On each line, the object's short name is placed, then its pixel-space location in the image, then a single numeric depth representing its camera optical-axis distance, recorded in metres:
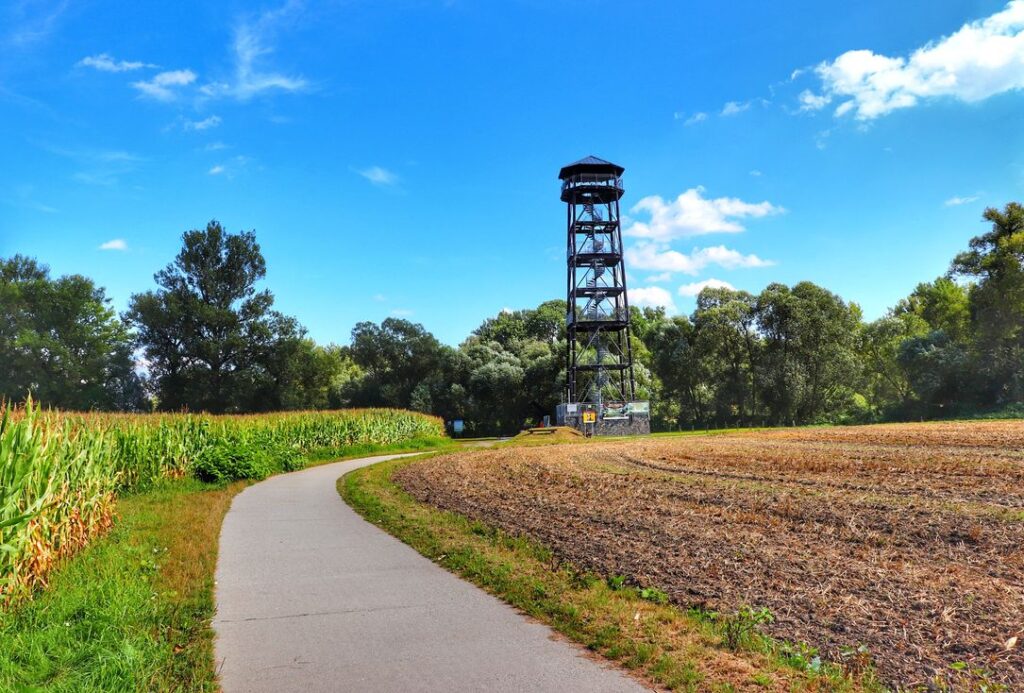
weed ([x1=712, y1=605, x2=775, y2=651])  4.84
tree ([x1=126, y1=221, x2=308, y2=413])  56.19
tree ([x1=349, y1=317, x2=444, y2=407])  61.75
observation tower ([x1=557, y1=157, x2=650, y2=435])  47.38
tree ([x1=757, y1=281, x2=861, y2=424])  53.94
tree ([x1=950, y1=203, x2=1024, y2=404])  47.56
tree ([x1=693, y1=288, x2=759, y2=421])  57.34
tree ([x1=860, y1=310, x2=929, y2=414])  63.16
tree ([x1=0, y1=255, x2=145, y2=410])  50.22
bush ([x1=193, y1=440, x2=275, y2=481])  16.83
